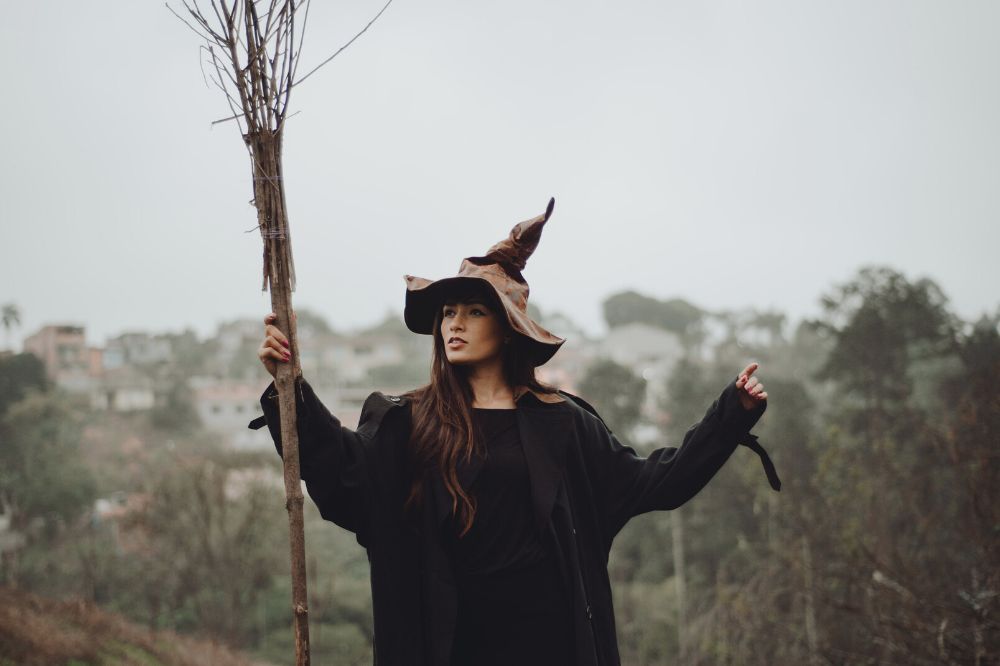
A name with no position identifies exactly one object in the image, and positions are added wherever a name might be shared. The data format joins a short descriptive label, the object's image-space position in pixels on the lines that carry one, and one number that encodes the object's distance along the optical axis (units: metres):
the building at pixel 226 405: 37.62
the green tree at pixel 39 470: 21.64
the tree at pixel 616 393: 26.48
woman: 2.91
